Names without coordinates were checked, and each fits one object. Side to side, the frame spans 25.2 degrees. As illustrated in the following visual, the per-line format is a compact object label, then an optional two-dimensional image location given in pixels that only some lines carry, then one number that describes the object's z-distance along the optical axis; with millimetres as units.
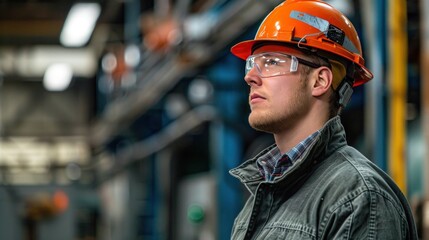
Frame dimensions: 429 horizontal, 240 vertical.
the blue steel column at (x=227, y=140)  9844
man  2600
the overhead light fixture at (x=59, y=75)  27203
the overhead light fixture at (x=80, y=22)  15414
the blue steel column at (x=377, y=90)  6000
